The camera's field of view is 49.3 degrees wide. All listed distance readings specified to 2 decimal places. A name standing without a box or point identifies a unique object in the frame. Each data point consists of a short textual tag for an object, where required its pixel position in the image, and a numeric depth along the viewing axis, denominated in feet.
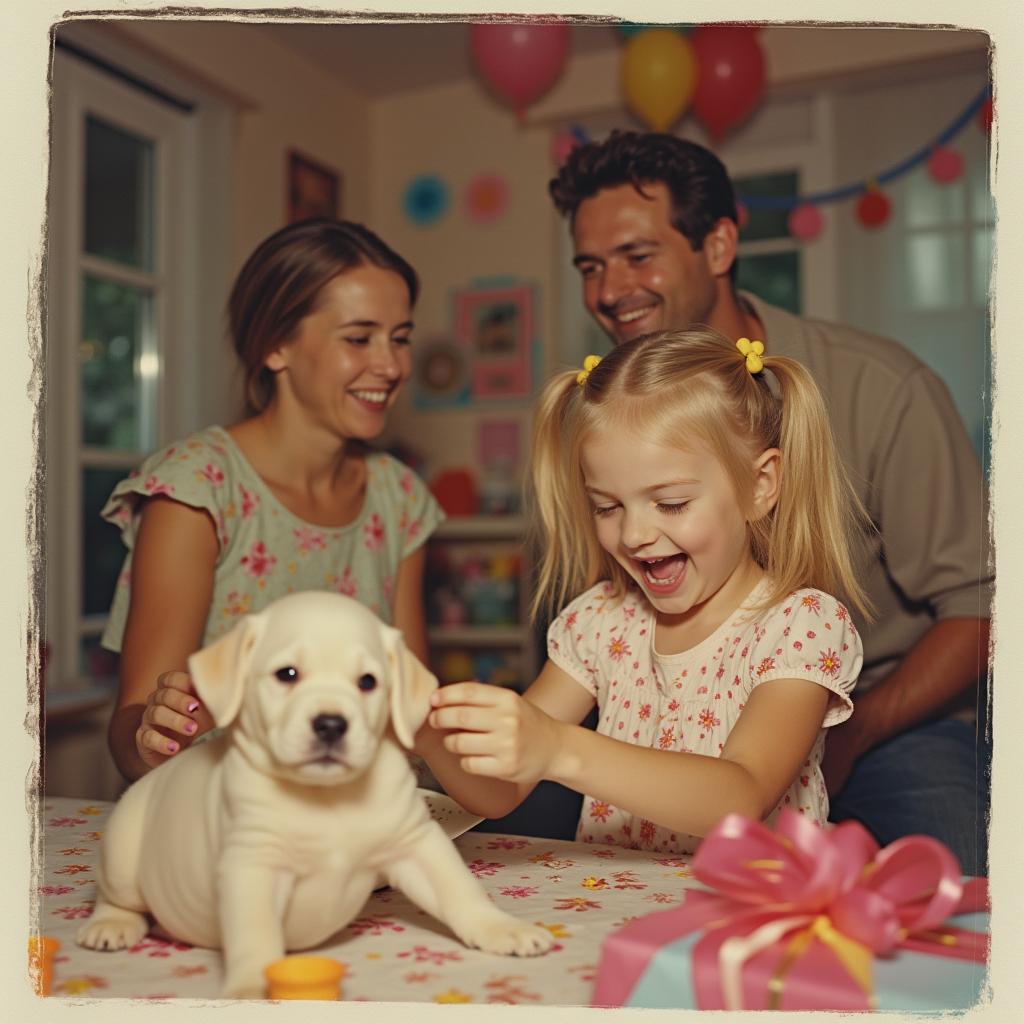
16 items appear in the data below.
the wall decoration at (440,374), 13.51
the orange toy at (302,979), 2.09
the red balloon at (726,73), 10.30
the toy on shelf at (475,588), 12.40
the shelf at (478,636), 12.12
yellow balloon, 10.28
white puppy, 2.15
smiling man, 5.38
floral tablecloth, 2.25
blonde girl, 3.19
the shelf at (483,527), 11.98
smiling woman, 4.88
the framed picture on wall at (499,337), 13.16
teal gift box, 2.05
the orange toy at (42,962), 2.31
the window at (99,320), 9.62
